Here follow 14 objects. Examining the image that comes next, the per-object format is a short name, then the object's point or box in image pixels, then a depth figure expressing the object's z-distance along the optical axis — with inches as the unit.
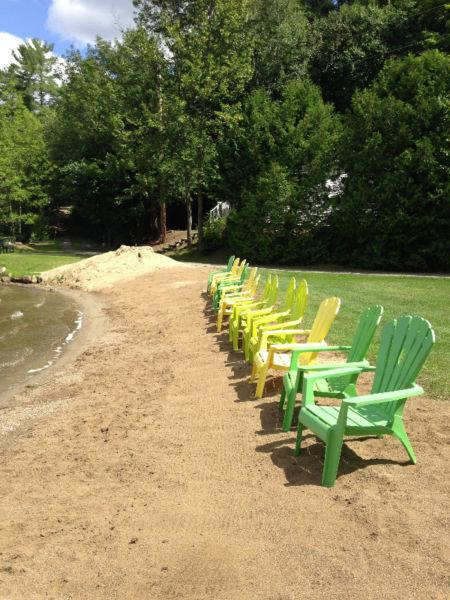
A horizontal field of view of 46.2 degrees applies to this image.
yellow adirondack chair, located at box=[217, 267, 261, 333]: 359.9
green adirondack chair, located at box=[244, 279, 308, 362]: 263.6
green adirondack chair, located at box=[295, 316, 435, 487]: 147.3
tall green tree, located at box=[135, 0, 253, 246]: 942.4
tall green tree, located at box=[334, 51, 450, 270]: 678.5
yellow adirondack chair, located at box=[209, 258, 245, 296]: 460.1
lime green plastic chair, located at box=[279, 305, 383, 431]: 183.0
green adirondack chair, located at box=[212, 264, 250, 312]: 420.2
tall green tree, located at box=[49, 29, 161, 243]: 1060.5
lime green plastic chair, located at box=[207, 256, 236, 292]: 517.7
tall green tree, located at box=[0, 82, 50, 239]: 1286.9
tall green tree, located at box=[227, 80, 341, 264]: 806.5
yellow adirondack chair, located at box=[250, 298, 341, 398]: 217.6
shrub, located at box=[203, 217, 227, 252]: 1013.2
